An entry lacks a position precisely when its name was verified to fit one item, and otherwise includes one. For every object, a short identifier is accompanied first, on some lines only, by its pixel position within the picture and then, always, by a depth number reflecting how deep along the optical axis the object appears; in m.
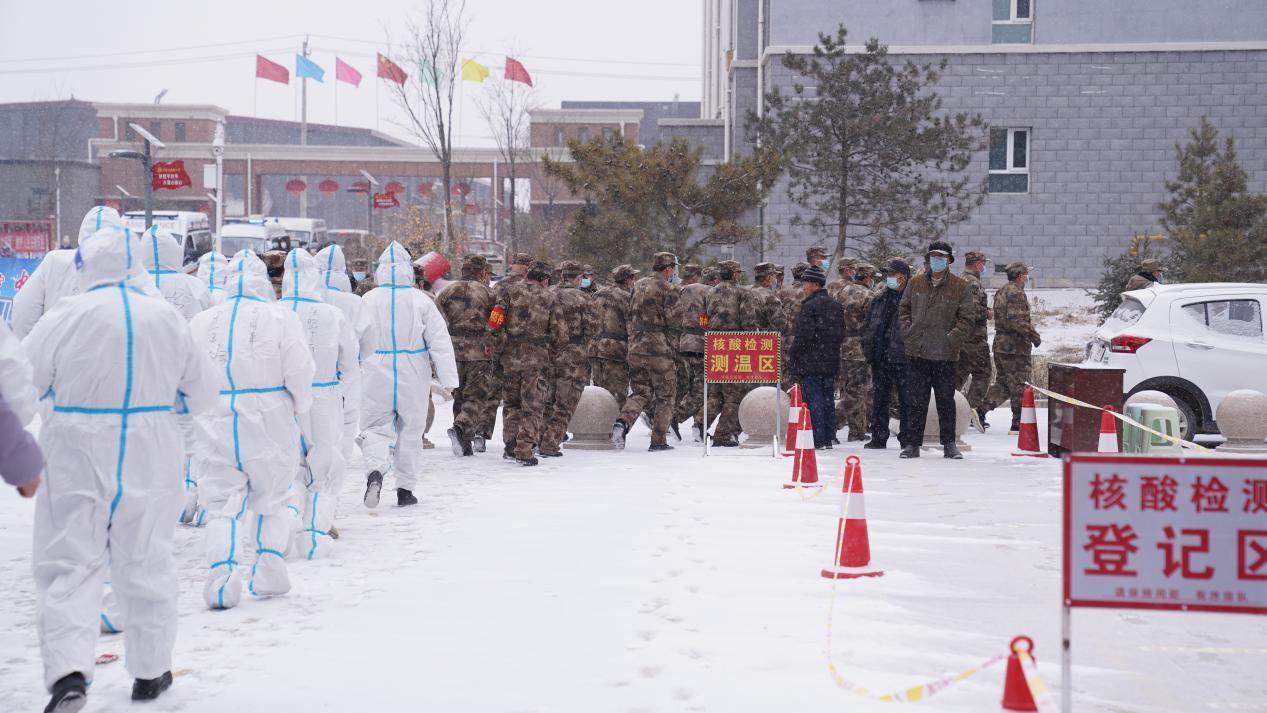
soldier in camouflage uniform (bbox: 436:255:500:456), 14.81
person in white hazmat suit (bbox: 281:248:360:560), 9.15
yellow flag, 37.03
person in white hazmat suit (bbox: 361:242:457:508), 11.37
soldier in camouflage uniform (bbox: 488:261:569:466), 14.12
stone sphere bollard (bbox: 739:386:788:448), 15.50
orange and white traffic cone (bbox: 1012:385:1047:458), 14.97
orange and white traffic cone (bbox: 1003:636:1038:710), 5.15
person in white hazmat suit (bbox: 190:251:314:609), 7.70
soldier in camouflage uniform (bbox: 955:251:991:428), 16.58
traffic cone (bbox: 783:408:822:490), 12.03
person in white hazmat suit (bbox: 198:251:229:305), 11.12
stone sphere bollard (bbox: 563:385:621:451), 15.85
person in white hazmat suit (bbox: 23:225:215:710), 5.64
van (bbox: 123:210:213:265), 35.73
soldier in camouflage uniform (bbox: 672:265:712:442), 15.89
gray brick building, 33.00
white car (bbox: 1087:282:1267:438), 15.02
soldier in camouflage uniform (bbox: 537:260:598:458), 14.82
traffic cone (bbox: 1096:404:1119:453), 11.67
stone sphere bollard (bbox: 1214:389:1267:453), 14.83
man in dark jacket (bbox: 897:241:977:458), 13.97
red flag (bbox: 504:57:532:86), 39.62
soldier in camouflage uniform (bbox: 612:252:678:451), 15.48
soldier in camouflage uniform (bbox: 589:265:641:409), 16.39
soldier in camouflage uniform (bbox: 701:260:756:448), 15.59
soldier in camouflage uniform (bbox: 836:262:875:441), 16.11
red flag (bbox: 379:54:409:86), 32.72
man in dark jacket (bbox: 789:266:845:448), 14.92
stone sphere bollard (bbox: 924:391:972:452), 15.88
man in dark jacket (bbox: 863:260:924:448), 14.84
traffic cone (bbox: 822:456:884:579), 8.41
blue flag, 65.56
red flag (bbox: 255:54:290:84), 63.75
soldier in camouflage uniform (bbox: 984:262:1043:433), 16.72
